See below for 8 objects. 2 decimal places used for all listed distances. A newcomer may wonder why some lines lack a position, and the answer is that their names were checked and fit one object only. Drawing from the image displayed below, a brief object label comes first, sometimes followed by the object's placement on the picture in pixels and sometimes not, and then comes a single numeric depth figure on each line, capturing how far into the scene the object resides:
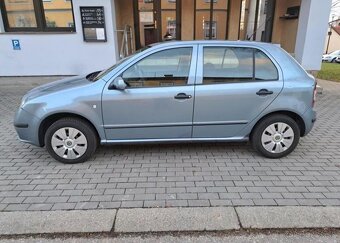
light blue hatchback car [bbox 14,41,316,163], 3.52
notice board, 7.21
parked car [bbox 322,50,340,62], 32.70
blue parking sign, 7.57
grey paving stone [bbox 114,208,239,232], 2.52
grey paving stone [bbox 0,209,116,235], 2.49
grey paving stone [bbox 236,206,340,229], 2.54
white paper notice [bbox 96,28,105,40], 7.39
